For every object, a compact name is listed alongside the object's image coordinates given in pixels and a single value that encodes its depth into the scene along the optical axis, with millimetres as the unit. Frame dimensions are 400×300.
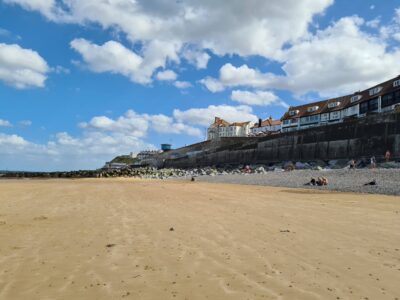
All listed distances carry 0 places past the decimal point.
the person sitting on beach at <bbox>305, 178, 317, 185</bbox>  23847
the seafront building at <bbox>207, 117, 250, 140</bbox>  133500
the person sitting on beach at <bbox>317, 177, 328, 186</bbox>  23250
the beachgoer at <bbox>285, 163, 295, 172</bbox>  38834
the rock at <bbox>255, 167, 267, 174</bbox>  41006
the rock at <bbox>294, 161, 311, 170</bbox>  40859
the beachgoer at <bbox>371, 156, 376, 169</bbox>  32109
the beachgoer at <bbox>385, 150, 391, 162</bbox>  33656
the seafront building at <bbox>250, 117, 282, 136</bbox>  118288
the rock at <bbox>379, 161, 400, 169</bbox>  30909
